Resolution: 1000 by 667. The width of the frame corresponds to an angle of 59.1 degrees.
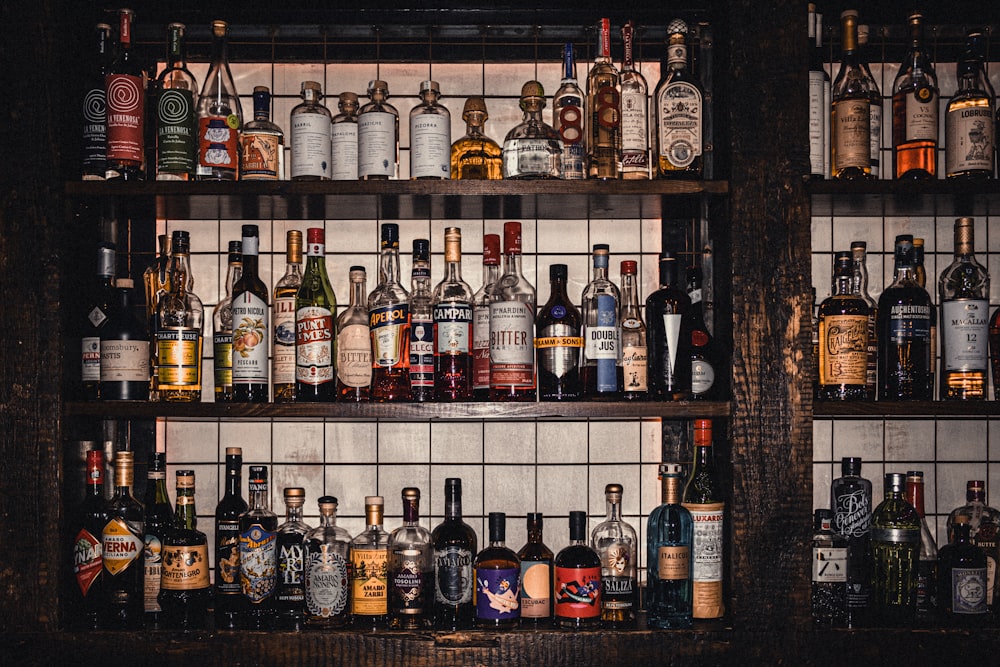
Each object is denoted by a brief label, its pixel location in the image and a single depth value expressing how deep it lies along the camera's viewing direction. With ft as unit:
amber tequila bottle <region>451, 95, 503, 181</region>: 6.38
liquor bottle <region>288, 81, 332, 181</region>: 5.93
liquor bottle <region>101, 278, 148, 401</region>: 5.80
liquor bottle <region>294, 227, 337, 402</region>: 5.86
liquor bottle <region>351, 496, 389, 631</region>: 5.65
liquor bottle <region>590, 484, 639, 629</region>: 5.79
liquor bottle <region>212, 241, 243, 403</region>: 6.25
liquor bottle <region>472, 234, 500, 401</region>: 6.01
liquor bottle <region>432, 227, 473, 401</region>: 5.92
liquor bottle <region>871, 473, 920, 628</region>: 5.76
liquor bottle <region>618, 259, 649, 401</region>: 5.92
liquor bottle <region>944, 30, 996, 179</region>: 5.97
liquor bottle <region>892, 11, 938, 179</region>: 6.12
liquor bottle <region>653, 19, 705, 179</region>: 5.99
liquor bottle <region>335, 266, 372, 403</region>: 5.92
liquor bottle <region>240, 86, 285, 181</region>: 5.95
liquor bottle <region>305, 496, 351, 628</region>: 5.65
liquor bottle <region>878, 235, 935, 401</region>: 5.98
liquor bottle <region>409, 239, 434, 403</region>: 5.85
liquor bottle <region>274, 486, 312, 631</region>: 5.81
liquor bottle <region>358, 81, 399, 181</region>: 5.91
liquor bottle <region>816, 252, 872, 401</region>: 5.87
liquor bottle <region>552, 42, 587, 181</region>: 6.11
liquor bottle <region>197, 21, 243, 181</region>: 5.93
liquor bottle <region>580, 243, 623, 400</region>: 5.89
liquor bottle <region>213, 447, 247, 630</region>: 5.82
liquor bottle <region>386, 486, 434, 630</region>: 5.69
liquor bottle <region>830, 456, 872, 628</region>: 5.87
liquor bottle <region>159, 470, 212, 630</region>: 5.69
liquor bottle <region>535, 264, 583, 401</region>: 5.95
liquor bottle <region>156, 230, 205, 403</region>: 5.95
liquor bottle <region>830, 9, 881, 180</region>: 5.97
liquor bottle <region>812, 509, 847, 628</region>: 5.81
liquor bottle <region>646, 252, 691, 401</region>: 6.00
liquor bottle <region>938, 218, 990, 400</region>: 5.86
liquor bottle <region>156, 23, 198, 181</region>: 5.95
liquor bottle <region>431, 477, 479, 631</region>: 5.71
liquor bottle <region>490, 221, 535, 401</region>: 5.83
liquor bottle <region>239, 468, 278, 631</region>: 5.73
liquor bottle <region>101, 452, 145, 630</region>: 5.70
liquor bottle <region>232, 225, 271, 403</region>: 5.96
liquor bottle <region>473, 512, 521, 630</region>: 5.57
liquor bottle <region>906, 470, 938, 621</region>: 5.91
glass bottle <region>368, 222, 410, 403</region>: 5.93
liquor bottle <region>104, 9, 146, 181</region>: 5.86
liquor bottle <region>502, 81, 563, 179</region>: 5.97
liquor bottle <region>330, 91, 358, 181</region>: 5.97
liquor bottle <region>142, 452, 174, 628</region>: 5.83
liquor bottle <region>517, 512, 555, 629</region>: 5.67
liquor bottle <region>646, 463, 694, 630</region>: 5.65
